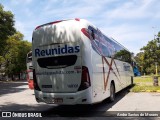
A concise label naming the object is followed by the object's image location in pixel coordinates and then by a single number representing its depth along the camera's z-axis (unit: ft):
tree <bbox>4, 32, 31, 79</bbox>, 111.93
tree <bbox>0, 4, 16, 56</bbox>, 66.42
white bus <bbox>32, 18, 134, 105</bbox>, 16.97
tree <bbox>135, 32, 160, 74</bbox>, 96.41
